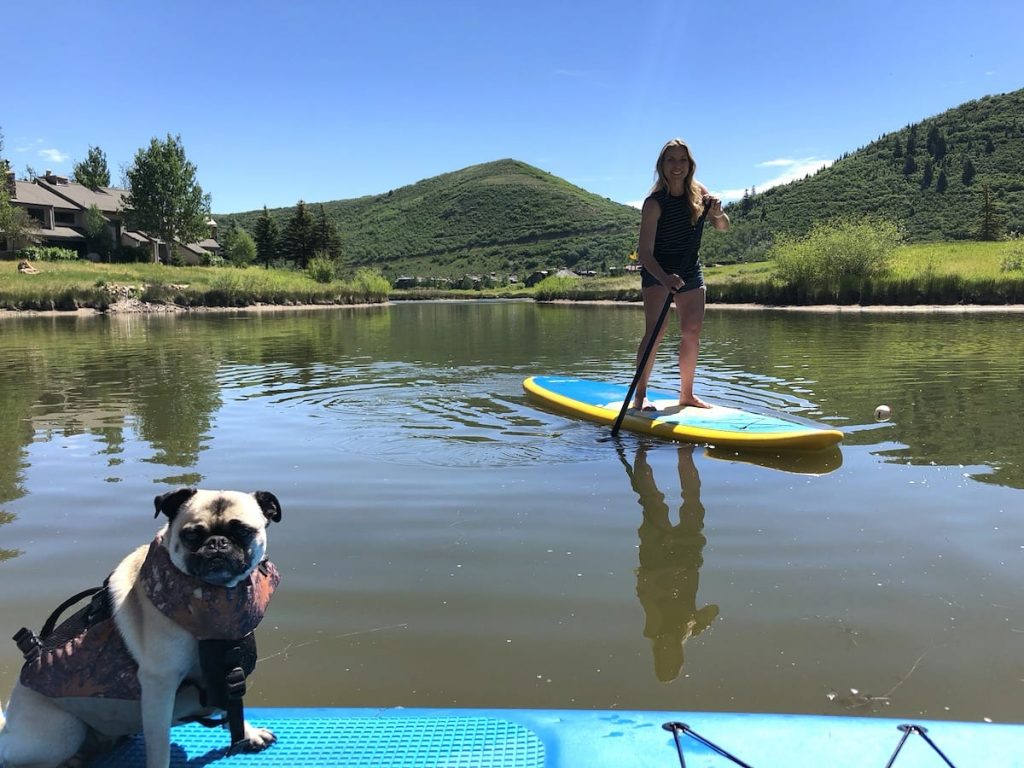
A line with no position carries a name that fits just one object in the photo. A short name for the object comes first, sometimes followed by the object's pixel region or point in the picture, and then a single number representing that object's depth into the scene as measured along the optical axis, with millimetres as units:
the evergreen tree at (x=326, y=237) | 79812
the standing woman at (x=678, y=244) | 7090
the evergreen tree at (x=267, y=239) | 80250
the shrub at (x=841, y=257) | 38281
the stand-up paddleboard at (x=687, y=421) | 6199
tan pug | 1984
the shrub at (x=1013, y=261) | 35031
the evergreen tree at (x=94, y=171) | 83188
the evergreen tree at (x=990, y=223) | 57656
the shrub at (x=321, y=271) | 63281
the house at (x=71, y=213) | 61781
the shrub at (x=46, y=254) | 52500
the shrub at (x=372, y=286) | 59188
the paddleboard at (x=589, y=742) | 1942
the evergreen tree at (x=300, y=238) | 79188
